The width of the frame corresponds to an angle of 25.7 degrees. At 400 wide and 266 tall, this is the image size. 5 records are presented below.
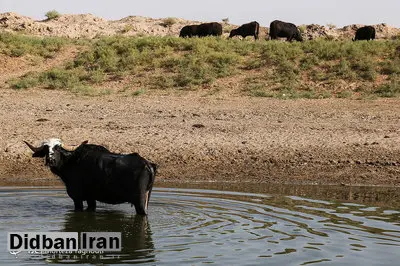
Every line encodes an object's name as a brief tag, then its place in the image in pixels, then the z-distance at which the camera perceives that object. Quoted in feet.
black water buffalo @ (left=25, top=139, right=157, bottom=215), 38.34
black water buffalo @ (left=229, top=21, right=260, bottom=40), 152.76
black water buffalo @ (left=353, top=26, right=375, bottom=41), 152.15
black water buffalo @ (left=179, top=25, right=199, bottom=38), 148.77
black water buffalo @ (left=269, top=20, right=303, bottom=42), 141.79
